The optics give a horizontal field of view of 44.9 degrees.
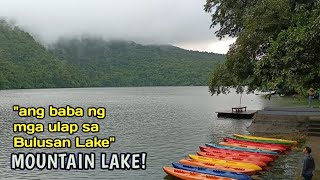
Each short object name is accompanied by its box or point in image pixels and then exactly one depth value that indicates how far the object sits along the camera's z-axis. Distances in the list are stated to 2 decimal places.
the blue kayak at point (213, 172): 19.27
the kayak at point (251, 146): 26.97
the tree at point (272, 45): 17.25
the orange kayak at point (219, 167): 20.67
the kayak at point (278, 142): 29.41
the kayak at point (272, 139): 29.73
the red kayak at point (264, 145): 27.88
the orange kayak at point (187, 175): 19.16
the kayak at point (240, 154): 24.09
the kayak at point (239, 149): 25.82
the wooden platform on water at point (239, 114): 55.95
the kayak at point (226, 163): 21.55
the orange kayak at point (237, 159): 22.91
